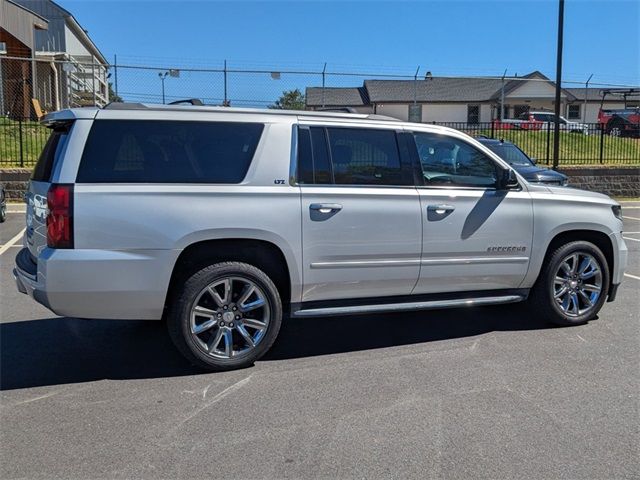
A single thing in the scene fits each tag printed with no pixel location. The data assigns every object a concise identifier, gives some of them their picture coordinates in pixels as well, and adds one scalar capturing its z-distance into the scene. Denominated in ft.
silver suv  14.21
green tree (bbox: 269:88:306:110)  60.70
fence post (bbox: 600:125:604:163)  64.36
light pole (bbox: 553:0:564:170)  56.70
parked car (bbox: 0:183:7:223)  39.46
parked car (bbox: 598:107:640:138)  73.51
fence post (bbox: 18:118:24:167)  50.49
